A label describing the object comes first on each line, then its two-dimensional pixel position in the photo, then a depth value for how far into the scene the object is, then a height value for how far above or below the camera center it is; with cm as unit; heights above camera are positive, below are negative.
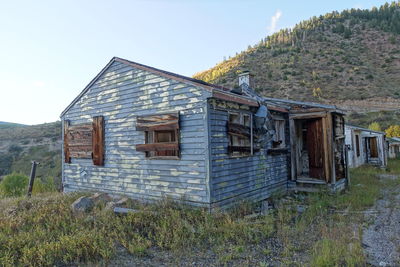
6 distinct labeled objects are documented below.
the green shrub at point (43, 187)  1100 -149
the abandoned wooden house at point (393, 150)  2263 -51
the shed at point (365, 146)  1703 -8
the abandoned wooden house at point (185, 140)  685 +31
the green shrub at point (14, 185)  1126 -140
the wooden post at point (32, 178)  934 -91
